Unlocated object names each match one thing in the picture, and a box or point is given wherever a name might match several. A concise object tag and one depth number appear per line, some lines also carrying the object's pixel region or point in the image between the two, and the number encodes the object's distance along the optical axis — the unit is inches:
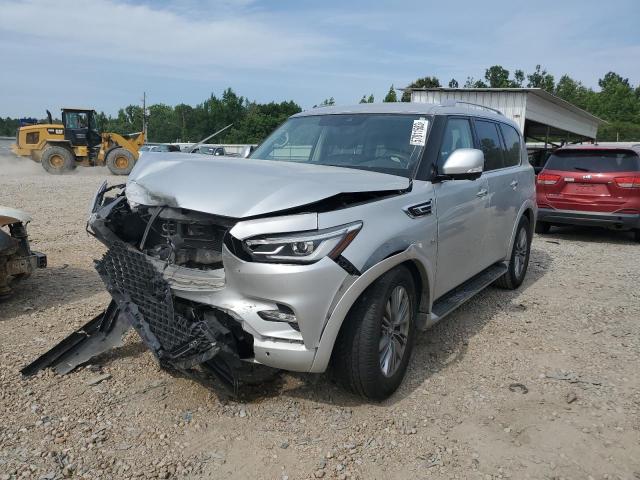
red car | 339.3
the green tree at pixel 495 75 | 3196.6
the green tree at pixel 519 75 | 3302.2
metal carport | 751.1
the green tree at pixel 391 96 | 2176.4
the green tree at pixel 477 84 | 3024.4
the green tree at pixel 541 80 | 3144.2
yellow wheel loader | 871.1
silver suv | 110.2
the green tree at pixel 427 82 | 2361.0
